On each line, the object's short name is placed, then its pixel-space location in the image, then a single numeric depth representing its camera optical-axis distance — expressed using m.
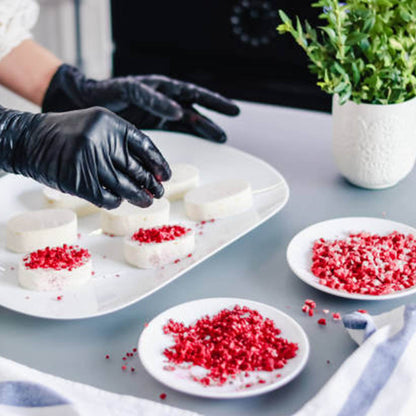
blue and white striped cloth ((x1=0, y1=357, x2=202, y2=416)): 0.84
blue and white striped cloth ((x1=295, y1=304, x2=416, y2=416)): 0.83
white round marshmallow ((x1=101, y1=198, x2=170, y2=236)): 1.32
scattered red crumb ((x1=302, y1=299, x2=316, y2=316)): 1.06
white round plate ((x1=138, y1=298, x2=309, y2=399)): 0.86
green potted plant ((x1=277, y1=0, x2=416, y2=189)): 1.27
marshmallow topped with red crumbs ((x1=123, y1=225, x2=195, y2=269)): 1.21
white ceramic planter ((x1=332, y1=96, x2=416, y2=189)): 1.36
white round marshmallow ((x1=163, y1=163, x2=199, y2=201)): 1.46
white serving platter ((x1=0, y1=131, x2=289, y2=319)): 1.09
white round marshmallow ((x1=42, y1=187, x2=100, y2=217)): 1.41
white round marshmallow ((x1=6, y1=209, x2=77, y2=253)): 1.25
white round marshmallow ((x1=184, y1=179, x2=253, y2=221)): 1.39
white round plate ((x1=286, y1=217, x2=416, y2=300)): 1.16
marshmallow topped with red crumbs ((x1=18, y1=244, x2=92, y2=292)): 1.12
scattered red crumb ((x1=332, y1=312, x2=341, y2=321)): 1.04
